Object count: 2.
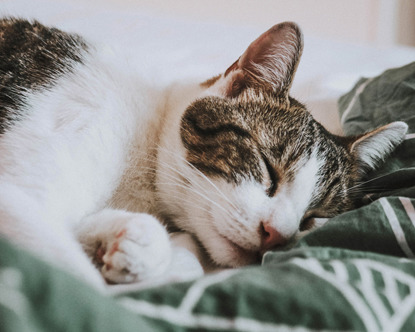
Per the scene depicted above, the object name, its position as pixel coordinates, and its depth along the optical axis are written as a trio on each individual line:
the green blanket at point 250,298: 0.21
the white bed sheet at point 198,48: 0.57
